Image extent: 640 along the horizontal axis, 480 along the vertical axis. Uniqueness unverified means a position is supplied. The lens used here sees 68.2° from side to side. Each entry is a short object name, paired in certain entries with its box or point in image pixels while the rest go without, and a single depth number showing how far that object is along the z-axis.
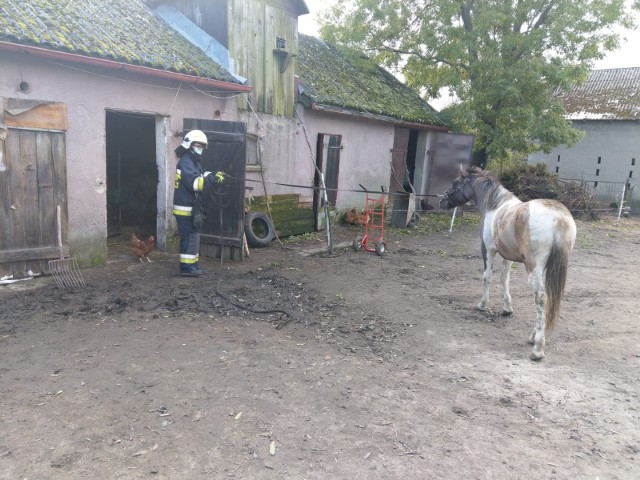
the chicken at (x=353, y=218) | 12.47
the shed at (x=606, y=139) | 20.42
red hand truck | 9.23
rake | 6.34
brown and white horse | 4.77
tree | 13.07
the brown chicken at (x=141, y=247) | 7.66
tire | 9.14
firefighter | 6.72
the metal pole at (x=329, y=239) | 8.87
